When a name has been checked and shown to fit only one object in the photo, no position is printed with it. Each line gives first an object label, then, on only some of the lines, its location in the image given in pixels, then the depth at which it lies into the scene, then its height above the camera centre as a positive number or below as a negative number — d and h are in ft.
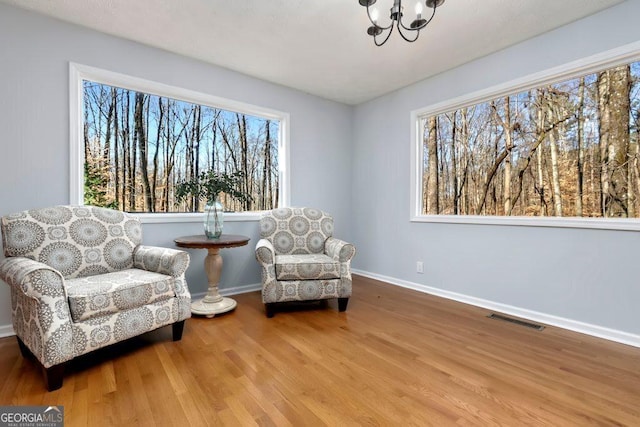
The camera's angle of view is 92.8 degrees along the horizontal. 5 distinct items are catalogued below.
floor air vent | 7.91 -2.98
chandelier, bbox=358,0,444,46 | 5.67 +3.95
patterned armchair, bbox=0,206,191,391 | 5.04 -1.29
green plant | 8.94 +0.86
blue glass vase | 9.05 -0.07
